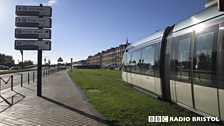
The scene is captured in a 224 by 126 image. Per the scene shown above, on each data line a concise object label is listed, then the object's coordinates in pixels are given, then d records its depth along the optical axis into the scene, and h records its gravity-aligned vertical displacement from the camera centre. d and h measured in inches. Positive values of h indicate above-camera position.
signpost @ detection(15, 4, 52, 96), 338.8 +76.1
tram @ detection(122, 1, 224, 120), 149.8 +0.9
